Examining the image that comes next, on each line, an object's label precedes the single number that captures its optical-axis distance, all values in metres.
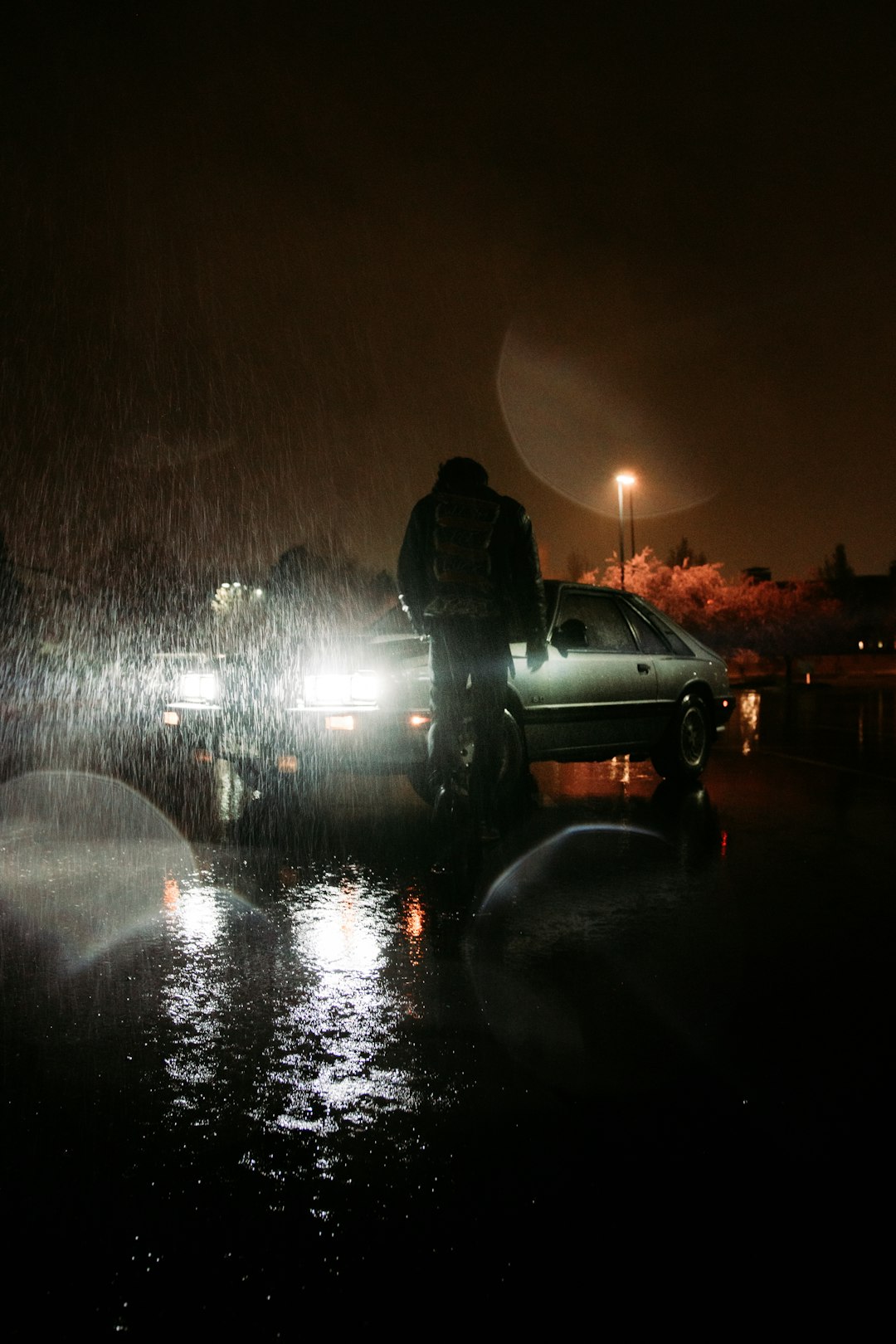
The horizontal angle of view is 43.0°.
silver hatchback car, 7.43
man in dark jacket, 6.06
